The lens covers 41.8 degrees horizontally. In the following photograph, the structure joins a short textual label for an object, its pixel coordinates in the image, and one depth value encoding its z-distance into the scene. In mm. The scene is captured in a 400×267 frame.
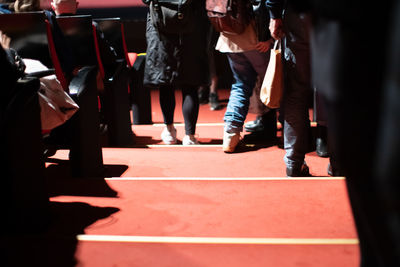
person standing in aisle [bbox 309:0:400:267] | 838
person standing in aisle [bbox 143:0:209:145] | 3643
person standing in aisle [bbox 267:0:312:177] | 2512
